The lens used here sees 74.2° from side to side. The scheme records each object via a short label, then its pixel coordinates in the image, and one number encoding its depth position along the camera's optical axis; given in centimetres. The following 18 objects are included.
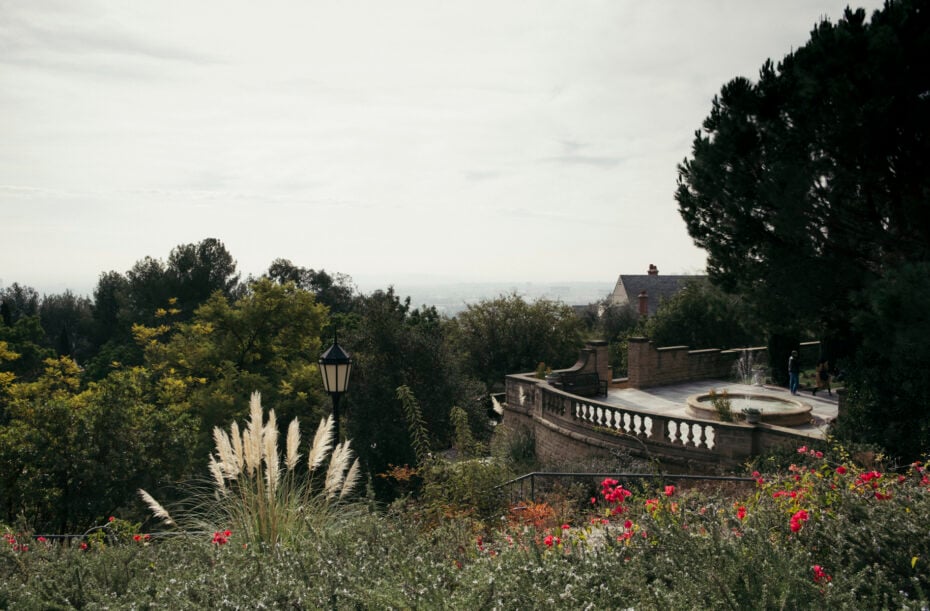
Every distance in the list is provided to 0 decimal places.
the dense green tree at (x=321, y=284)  5669
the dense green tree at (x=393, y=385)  1722
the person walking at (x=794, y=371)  1798
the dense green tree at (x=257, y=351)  2286
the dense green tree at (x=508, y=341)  2958
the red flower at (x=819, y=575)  364
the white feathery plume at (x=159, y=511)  553
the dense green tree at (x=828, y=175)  1061
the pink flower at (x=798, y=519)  416
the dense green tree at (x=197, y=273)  4356
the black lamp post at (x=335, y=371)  833
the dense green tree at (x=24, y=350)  3155
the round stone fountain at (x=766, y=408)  1360
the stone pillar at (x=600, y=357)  1877
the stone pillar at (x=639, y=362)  1959
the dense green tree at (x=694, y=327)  2805
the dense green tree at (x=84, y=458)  1253
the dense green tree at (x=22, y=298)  6222
